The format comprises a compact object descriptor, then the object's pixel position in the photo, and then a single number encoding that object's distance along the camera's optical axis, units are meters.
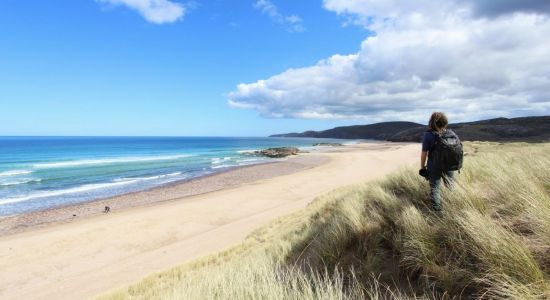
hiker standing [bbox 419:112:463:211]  5.49
